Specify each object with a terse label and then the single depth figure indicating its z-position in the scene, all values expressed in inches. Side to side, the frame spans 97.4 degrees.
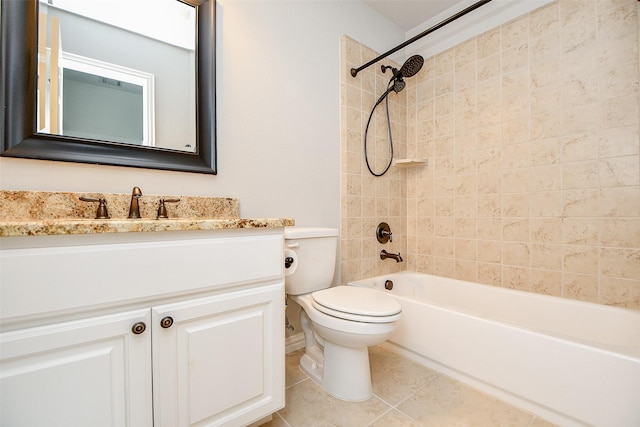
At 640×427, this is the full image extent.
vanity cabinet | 25.0
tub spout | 79.8
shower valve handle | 84.7
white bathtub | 40.5
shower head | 71.7
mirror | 38.9
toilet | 47.4
